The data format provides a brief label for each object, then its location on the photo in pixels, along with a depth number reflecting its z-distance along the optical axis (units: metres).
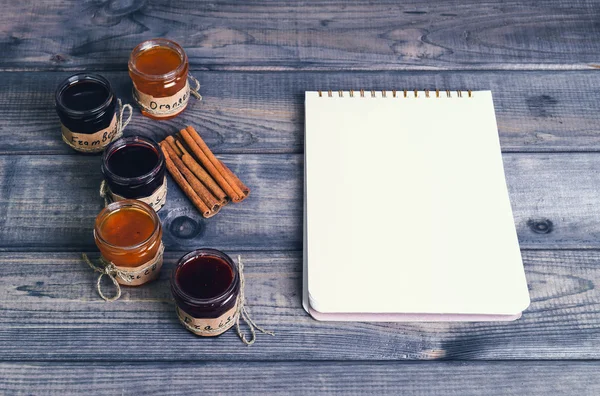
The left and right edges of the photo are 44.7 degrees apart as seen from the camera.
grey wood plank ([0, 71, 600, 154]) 1.34
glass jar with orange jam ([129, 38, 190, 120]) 1.28
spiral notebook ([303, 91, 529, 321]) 1.15
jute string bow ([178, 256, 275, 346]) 1.13
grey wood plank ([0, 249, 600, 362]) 1.12
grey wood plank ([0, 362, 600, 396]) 1.09
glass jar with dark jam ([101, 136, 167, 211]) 1.16
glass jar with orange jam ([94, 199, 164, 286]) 1.10
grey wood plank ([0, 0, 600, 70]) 1.45
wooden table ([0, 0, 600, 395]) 1.11
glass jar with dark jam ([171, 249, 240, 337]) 1.05
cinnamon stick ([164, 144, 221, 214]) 1.24
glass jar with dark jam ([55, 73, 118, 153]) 1.23
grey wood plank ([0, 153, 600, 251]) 1.22
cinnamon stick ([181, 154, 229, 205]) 1.25
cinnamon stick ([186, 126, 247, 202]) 1.25
